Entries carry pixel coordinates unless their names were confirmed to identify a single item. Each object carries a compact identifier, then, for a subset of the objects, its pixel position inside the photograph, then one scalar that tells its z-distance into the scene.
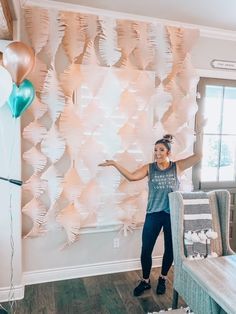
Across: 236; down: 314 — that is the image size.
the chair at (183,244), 1.80
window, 3.23
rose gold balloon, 1.91
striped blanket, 1.95
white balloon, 1.76
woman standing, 2.53
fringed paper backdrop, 2.57
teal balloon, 2.09
